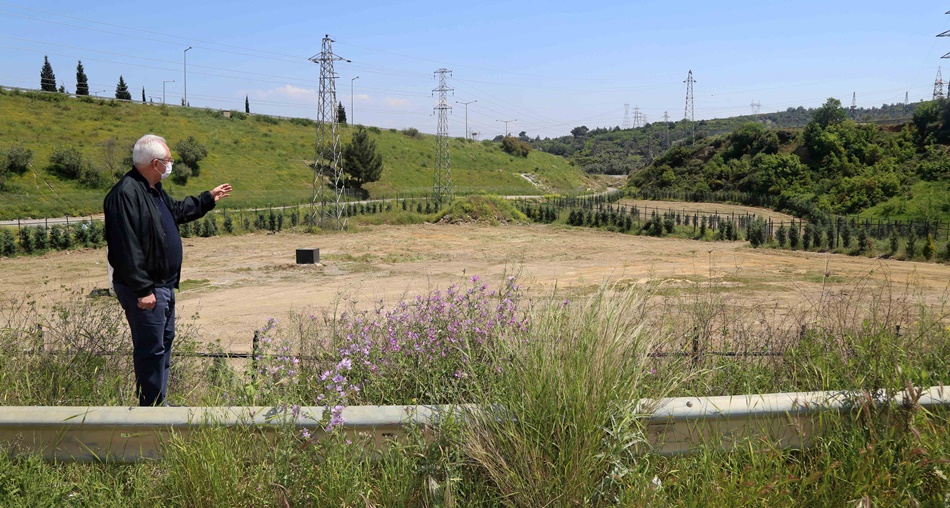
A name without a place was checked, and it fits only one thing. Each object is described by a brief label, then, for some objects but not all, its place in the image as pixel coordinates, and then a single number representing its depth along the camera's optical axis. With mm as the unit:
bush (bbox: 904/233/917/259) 25453
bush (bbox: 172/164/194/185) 53875
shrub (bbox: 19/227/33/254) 26680
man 3961
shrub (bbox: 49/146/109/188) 48625
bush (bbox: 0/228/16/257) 25797
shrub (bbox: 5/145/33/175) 45875
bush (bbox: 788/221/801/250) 29703
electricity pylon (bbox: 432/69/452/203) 52688
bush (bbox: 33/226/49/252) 27016
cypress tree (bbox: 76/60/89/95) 78000
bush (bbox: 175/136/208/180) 56562
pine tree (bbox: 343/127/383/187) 64125
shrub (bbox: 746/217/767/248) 30703
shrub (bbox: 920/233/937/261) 24875
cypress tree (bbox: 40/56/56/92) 73875
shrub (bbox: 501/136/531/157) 106688
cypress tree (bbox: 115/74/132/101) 80044
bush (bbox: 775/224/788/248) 30073
